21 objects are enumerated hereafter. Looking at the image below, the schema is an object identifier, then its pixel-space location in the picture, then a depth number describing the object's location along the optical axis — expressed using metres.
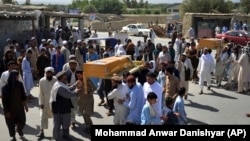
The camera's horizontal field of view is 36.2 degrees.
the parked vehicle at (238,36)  26.14
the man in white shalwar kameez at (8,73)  8.01
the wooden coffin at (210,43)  14.93
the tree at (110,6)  76.50
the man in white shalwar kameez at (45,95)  8.02
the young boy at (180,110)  7.41
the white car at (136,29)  39.00
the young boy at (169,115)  6.67
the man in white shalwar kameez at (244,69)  12.73
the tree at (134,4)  108.05
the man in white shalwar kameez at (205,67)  12.64
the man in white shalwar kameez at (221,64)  13.79
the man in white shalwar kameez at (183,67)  11.10
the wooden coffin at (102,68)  8.25
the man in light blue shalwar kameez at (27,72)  11.06
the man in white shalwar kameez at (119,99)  7.61
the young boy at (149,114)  6.66
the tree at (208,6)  43.28
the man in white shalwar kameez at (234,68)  13.68
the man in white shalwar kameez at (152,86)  7.65
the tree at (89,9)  68.91
